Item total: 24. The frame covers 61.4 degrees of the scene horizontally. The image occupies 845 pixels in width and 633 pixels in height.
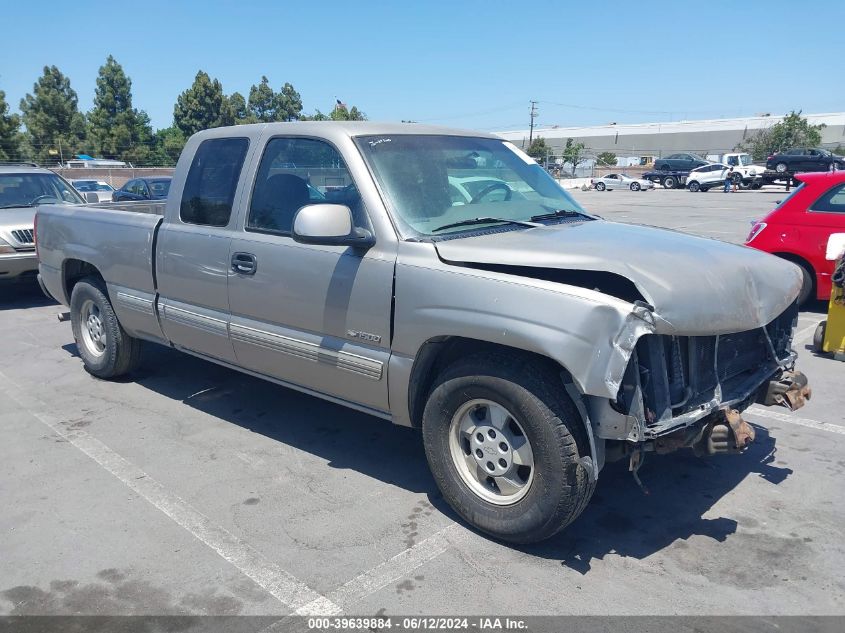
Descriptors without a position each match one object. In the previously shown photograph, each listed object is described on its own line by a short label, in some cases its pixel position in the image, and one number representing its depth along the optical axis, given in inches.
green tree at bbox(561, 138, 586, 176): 2728.8
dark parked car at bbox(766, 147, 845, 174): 1619.1
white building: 3031.5
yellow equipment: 262.7
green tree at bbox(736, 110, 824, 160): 2342.5
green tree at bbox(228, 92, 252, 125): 2573.8
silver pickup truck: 127.3
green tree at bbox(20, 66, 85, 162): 1935.3
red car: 318.7
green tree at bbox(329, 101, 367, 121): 2151.3
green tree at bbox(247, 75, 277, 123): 3043.8
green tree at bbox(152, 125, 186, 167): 2165.4
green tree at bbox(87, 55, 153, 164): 2060.8
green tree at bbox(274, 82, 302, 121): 3102.9
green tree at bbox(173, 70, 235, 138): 2335.1
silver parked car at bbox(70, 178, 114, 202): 1053.6
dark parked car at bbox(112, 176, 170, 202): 579.5
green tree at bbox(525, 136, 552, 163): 2606.8
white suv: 1742.1
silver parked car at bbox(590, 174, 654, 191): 1899.6
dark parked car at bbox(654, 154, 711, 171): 1931.6
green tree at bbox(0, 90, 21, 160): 1547.4
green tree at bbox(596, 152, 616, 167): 2950.3
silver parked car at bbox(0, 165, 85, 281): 365.4
